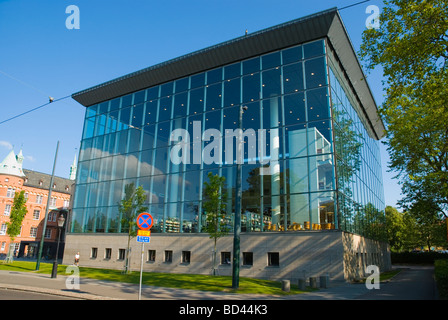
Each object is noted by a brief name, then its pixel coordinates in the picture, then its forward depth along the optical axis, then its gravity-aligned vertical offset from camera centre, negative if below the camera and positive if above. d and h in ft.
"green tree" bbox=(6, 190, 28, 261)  127.24 +9.20
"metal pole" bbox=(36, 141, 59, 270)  94.51 +24.30
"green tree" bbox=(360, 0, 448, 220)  48.49 +31.22
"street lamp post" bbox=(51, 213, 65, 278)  68.69 -6.67
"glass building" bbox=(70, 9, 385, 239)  80.33 +32.21
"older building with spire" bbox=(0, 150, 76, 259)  205.36 +25.40
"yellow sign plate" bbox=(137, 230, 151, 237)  38.68 +0.95
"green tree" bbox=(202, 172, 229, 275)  79.82 +8.22
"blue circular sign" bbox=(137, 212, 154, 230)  39.42 +2.41
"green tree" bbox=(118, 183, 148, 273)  89.14 +9.03
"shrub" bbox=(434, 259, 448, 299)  42.06 -4.87
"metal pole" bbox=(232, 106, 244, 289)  52.44 +0.97
